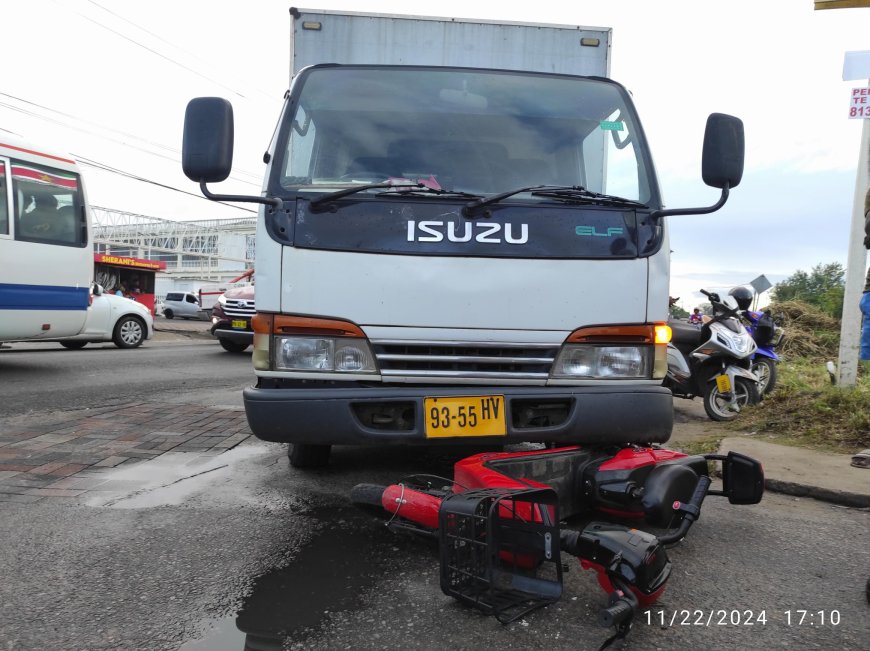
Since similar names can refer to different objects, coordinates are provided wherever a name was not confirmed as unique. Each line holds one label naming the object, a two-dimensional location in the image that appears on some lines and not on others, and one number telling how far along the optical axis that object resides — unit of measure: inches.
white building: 2704.2
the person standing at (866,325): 153.7
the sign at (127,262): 1049.5
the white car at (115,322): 514.3
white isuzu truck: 119.8
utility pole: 246.1
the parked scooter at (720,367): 246.8
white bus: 325.4
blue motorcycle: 261.0
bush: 485.1
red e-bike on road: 84.0
